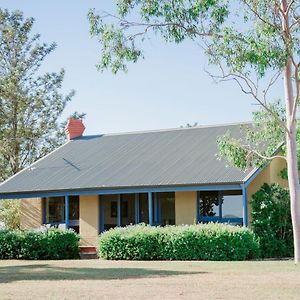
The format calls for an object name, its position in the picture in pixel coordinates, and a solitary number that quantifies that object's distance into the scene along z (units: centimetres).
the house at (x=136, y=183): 2847
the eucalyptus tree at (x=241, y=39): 2166
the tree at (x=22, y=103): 5106
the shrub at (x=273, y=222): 2691
